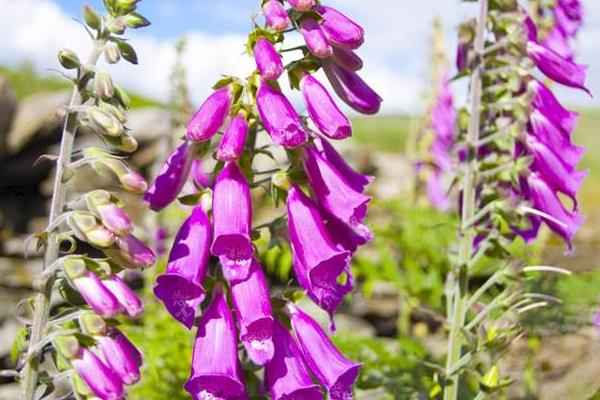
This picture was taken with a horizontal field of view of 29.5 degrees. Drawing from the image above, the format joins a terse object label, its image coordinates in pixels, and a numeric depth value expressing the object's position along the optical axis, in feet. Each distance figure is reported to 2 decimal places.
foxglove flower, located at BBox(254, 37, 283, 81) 1.48
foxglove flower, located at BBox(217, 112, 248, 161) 1.48
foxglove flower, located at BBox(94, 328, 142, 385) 1.34
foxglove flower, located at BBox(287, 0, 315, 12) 1.48
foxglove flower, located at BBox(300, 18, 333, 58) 1.50
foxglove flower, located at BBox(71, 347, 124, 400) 1.33
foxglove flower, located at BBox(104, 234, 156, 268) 1.37
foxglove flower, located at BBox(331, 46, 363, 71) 1.56
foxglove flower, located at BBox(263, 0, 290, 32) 1.48
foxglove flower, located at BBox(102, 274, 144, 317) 1.35
